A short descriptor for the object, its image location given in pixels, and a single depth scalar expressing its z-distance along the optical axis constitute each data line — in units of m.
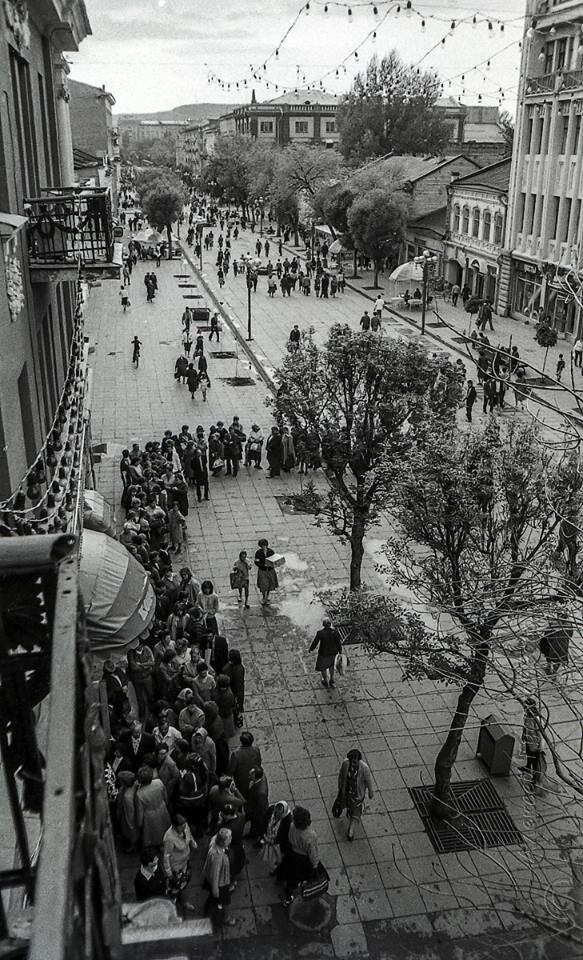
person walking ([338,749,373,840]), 9.98
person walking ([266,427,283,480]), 21.54
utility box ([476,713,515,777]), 11.17
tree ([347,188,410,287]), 47.09
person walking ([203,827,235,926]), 8.66
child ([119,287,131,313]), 43.67
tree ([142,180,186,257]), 62.06
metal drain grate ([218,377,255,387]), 31.02
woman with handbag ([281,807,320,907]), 8.90
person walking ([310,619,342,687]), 12.67
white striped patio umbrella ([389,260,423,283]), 40.06
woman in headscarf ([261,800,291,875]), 9.20
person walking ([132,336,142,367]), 32.44
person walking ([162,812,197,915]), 8.67
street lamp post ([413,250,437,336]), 35.10
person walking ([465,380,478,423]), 25.33
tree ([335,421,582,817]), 10.05
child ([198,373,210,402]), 28.66
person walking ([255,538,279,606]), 15.16
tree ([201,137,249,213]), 90.31
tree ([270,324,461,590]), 14.06
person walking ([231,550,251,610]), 15.07
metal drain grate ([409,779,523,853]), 10.12
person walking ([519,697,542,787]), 9.53
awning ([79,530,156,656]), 9.84
